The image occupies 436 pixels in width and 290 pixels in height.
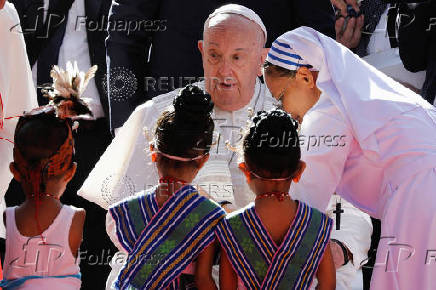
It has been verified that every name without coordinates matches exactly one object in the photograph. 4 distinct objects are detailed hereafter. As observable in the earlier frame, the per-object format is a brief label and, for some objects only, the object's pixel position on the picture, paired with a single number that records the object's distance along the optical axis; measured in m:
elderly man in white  8.42
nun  7.17
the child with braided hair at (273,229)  6.51
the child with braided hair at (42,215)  6.74
